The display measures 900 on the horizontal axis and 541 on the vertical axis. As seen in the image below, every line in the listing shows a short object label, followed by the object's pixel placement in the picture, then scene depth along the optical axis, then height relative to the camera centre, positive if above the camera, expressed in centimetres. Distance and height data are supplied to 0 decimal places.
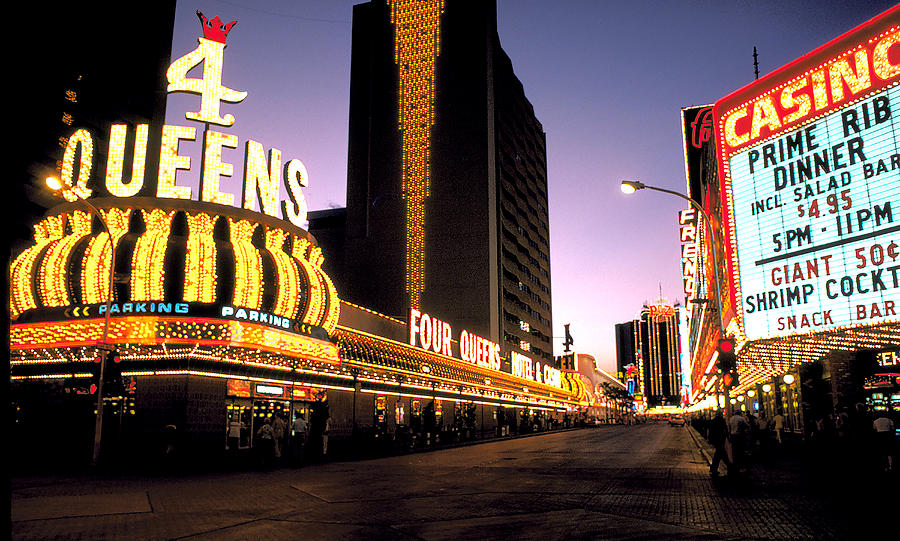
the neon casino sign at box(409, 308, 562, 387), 4377 +479
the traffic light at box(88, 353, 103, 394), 2151 +124
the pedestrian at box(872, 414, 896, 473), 1666 -85
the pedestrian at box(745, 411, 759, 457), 2426 -107
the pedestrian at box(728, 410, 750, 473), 1662 -80
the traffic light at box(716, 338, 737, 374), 1719 +125
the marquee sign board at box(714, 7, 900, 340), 1435 +512
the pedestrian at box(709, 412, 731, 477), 1723 -86
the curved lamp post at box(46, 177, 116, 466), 2077 +196
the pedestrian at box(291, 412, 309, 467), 2312 -113
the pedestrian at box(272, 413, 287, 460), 2473 -82
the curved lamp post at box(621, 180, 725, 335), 2031 +663
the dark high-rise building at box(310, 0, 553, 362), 8188 +3013
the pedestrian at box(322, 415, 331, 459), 2667 -127
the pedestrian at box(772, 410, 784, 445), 3177 -89
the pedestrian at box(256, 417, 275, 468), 2356 -115
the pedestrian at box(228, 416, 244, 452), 2539 -109
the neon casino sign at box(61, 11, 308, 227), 2634 +1020
